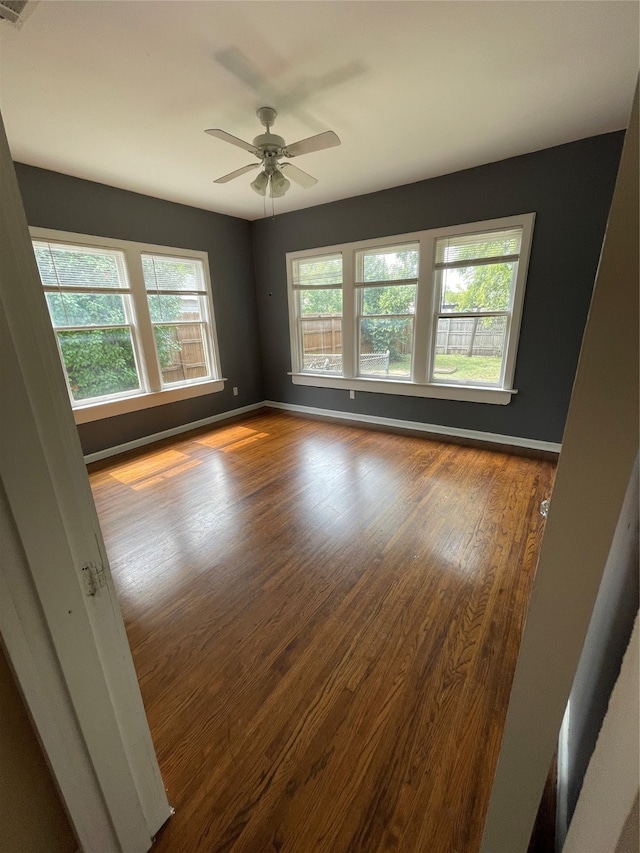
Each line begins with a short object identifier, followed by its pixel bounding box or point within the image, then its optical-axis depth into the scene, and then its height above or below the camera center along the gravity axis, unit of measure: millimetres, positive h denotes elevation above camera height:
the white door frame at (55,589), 572 -477
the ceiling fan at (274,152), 2154 +1135
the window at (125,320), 3311 +81
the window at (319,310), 4547 +177
